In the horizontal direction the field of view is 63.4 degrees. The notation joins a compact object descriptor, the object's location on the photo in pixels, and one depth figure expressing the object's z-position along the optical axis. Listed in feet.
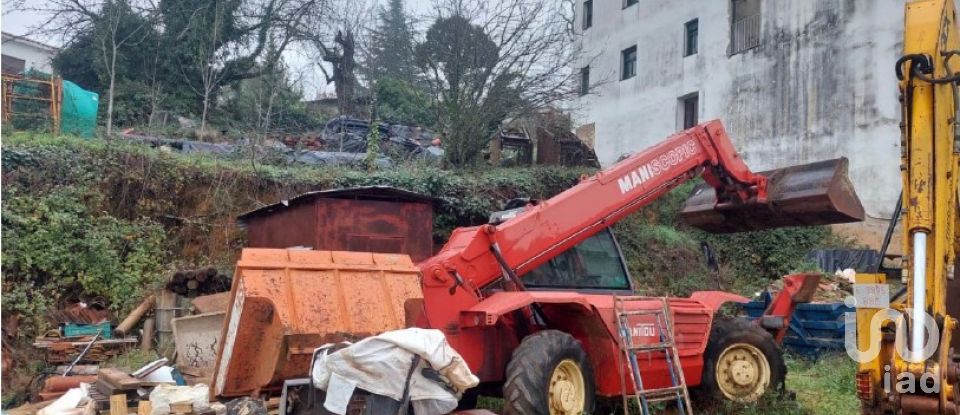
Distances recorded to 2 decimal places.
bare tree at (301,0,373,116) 88.74
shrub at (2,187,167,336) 40.47
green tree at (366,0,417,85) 61.72
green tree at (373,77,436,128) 82.99
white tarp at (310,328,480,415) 15.30
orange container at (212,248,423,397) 18.67
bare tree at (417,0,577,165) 59.62
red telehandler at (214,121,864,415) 19.31
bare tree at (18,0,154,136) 69.87
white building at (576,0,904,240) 67.46
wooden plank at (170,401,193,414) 21.66
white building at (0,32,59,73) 96.36
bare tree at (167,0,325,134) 75.41
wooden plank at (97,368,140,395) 26.00
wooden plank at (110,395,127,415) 24.12
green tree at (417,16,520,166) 59.62
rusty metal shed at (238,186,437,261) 39.73
